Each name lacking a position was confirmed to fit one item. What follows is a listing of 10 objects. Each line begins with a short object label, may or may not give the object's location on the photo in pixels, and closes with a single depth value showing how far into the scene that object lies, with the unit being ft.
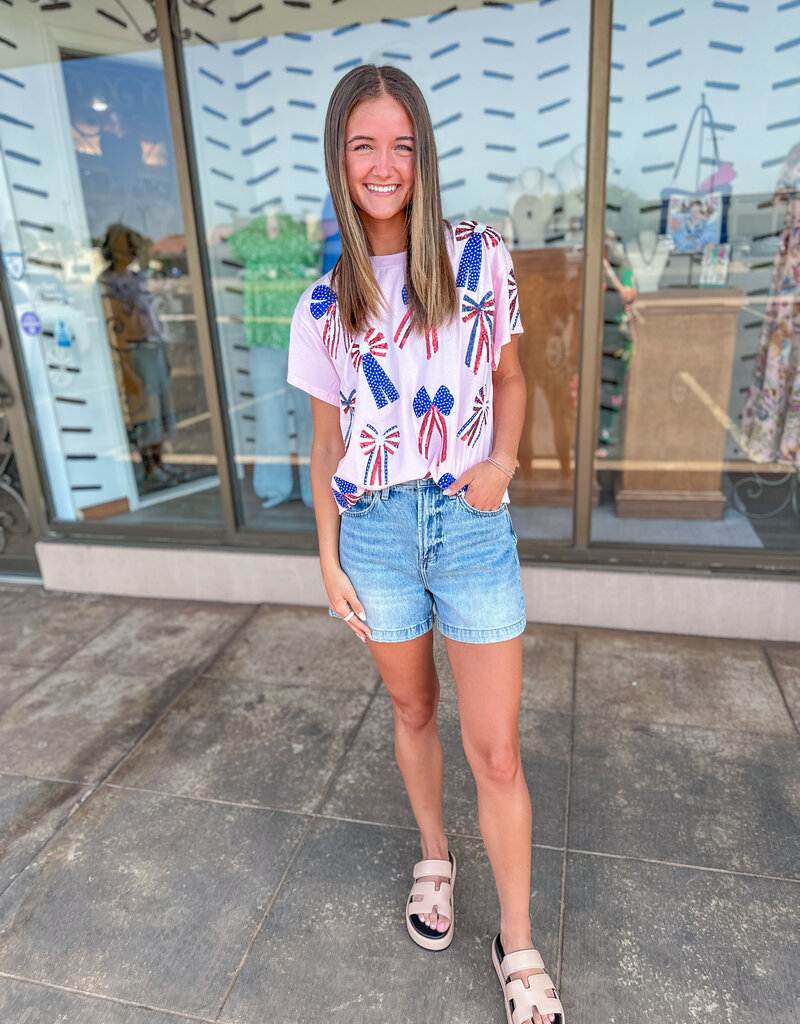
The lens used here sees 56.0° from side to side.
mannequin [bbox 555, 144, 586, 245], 11.32
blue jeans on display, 12.52
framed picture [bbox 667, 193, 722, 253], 10.27
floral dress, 9.88
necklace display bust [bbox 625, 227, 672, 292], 10.55
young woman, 4.39
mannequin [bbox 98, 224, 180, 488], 12.02
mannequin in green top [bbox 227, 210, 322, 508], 12.25
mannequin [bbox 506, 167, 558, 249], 11.91
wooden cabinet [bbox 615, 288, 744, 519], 10.64
